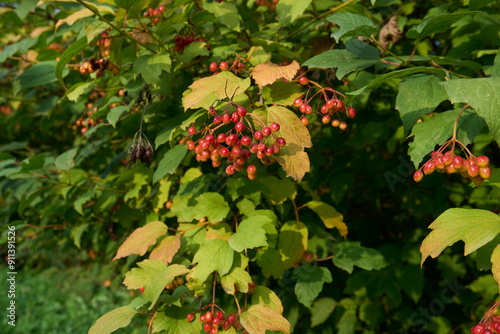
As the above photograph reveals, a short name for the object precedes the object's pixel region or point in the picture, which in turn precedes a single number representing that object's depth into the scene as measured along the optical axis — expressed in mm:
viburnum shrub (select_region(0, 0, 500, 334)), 573
